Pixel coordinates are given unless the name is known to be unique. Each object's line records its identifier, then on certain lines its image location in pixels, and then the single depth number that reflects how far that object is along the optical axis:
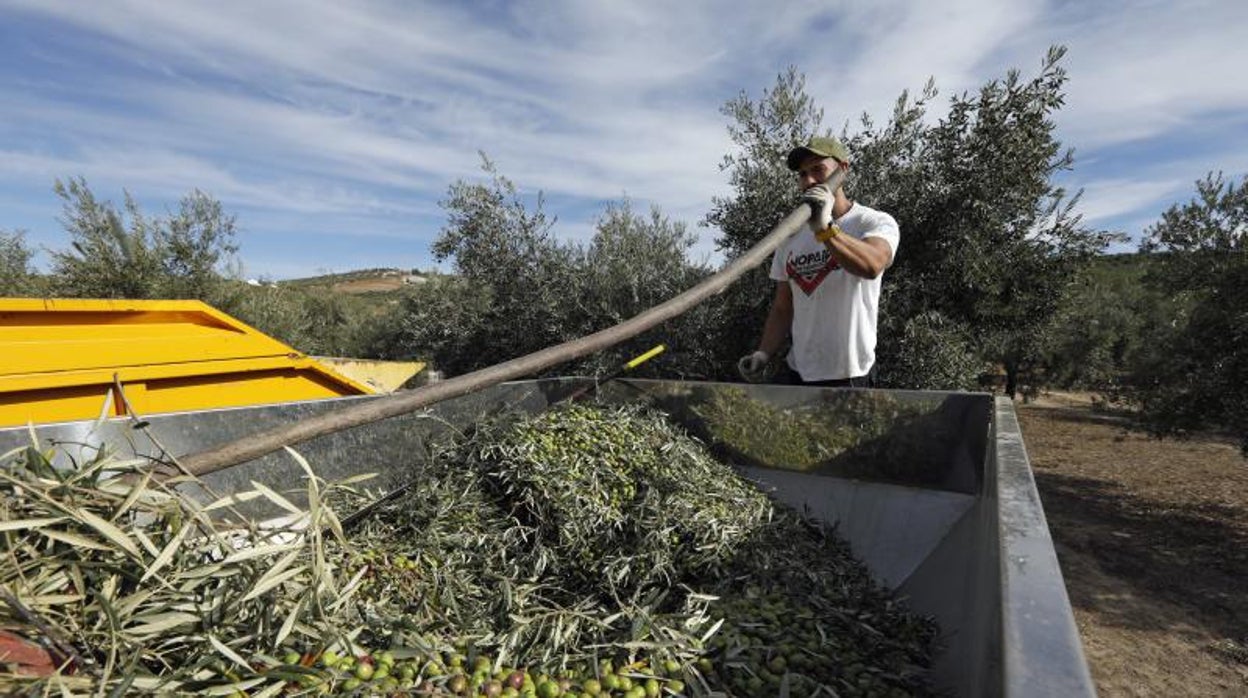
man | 3.22
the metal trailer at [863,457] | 1.80
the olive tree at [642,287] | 7.68
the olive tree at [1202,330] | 7.88
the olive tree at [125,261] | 11.45
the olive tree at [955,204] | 6.50
